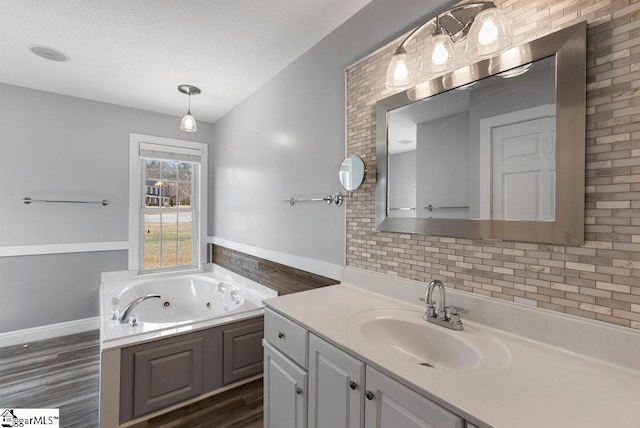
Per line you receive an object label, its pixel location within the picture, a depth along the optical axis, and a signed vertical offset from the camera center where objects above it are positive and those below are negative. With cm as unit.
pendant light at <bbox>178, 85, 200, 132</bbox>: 271 +85
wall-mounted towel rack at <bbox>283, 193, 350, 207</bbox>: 190 +9
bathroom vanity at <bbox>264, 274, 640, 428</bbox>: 73 -47
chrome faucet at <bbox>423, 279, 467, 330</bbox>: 119 -42
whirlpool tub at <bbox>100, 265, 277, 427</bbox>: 178 -100
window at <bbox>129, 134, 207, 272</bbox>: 346 +10
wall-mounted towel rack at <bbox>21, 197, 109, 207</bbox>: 289 +9
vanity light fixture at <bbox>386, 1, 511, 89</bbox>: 109 +72
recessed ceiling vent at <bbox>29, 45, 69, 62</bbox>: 220 +122
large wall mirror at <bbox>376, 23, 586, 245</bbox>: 98 +27
